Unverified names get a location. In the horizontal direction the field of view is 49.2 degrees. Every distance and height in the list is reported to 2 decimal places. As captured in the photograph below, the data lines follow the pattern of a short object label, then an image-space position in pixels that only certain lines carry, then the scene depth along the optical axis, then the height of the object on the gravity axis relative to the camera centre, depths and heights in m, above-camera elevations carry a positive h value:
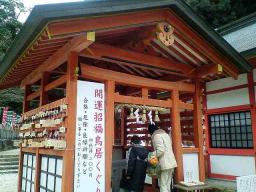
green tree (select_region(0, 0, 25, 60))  26.75 +11.25
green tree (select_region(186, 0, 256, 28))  27.58 +12.08
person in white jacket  6.63 -0.60
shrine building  5.21 +1.13
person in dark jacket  6.64 -0.89
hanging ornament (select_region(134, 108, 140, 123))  8.64 +0.52
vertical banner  5.33 -0.16
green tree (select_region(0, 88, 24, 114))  22.76 +2.83
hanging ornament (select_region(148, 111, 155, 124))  8.48 +0.41
